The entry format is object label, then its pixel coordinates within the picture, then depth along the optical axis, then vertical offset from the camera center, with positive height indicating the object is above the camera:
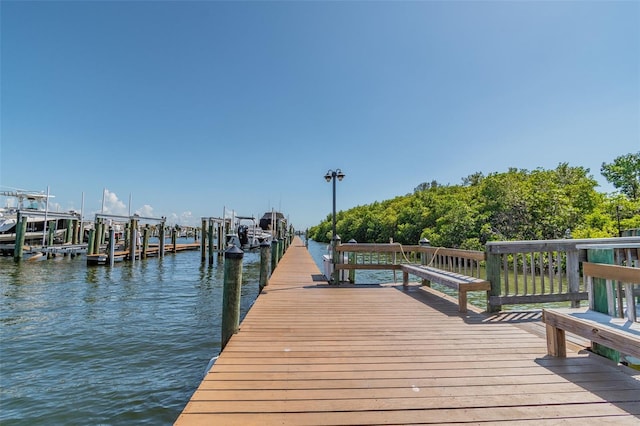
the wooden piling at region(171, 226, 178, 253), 25.72 -0.43
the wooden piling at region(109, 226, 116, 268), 16.36 -0.70
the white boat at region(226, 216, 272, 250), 30.24 +0.20
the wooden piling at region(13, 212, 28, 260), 17.97 -0.25
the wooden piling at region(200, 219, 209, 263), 21.00 -0.30
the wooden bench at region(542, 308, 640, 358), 2.04 -0.64
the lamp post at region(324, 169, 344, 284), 7.12 +0.13
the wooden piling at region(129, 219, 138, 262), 18.28 -0.24
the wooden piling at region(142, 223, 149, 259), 20.22 -0.67
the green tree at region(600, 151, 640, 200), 20.41 +4.30
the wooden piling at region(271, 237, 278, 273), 10.14 -0.55
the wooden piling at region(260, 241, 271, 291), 6.63 -0.63
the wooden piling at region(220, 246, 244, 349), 3.37 -0.61
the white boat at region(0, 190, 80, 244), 23.05 +1.22
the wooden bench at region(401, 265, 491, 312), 4.26 -0.62
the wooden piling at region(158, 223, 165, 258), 21.58 -0.16
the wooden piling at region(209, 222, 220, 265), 19.45 -0.37
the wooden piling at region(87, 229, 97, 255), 18.11 -0.32
